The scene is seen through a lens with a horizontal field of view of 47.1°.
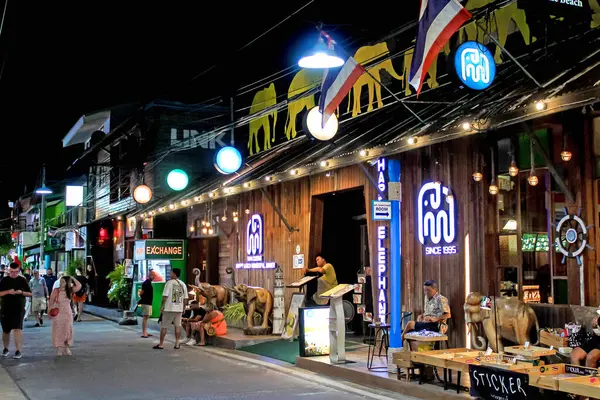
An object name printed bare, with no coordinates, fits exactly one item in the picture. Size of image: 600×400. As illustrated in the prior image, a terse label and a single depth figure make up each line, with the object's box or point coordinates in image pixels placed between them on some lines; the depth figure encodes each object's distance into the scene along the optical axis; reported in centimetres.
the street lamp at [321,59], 1170
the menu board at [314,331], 1302
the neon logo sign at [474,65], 1052
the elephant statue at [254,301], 1723
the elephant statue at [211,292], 1708
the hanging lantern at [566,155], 1028
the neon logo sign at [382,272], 1393
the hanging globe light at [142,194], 2533
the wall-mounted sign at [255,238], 1942
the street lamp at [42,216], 3534
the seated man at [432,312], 1119
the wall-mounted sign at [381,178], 1380
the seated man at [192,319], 1702
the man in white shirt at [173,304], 1581
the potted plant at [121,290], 2623
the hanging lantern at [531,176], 1037
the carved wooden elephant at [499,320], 1047
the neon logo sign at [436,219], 1242
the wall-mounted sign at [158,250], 2384
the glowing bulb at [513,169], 1072
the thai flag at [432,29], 919
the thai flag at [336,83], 1161
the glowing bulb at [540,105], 884
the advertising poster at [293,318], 1587
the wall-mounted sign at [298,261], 1722
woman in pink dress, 1484
